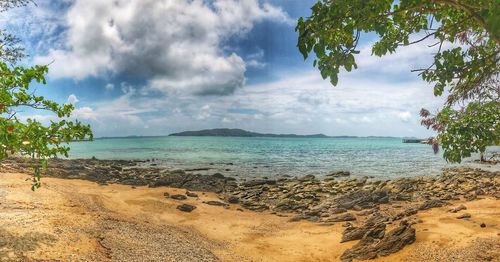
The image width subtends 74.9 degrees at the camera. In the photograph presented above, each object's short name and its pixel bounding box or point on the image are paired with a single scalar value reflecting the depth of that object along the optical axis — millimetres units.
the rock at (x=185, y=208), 17609
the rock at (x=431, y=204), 16348
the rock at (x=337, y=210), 17553
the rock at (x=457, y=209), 14805
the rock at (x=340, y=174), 36981
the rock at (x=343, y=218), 15914
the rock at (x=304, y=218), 16488
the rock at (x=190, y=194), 21750
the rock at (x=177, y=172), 35062
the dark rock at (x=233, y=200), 21594
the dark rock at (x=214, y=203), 20058
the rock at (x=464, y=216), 13298
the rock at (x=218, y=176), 33038
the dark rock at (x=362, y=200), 18694
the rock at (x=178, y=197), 20328
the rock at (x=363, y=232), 11611
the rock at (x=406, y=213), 14461
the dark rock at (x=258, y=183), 29094
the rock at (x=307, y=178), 32344
